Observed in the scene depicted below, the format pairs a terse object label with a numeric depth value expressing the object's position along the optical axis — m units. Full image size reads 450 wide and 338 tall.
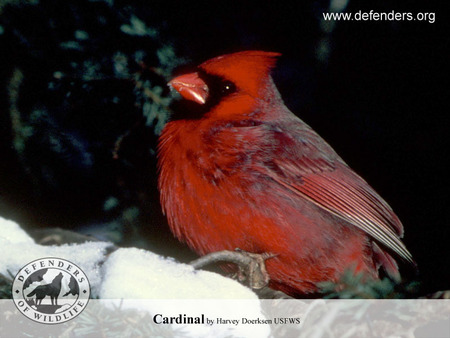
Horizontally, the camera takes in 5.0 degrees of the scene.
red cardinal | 2.16
